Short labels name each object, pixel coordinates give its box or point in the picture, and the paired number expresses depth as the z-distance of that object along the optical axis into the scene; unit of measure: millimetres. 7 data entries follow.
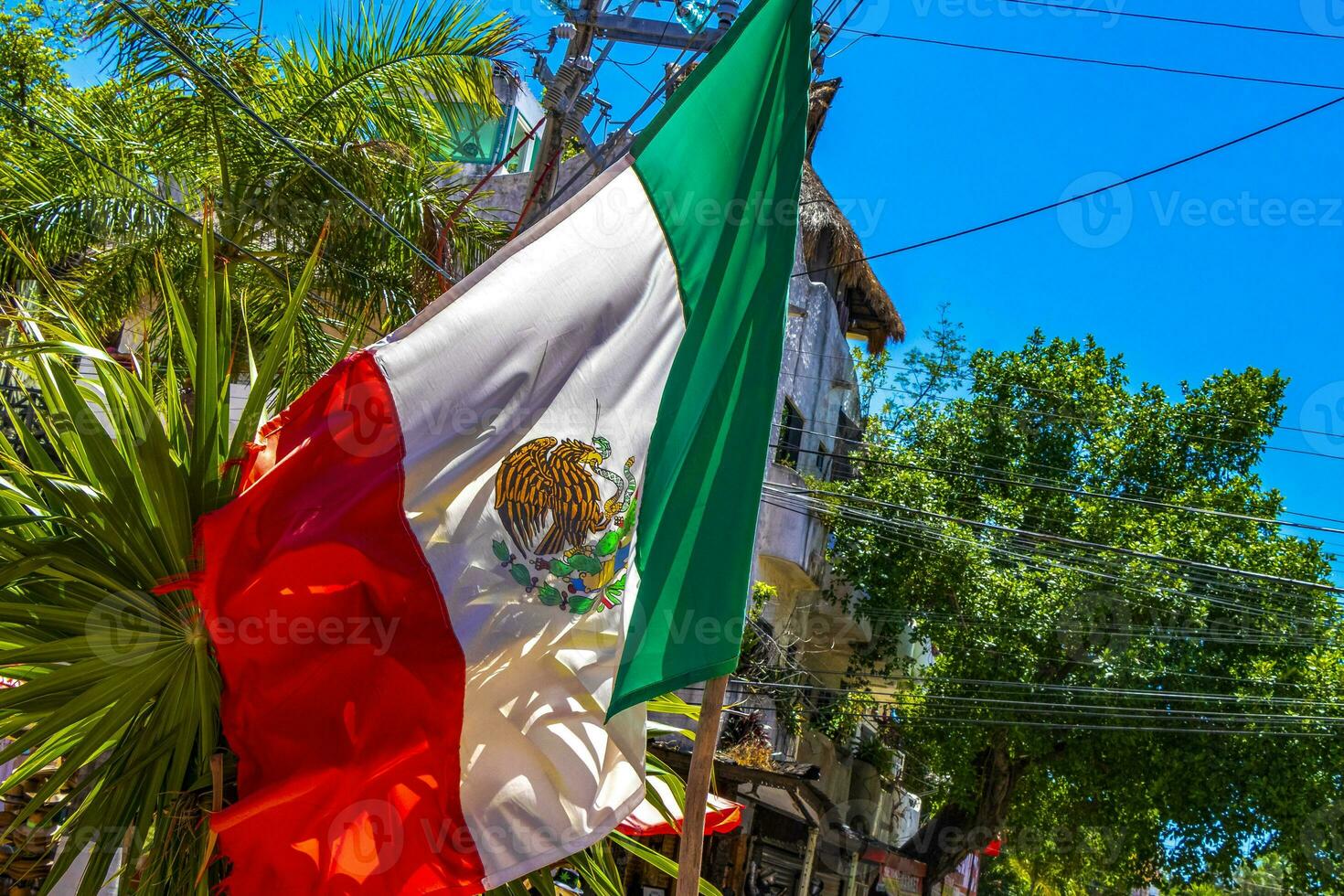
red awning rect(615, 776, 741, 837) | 6273
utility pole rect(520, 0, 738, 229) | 10109
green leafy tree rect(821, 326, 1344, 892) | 17859
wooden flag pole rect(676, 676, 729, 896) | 4051
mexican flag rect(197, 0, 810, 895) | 3695
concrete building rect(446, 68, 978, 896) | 17250
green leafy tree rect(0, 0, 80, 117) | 16078
